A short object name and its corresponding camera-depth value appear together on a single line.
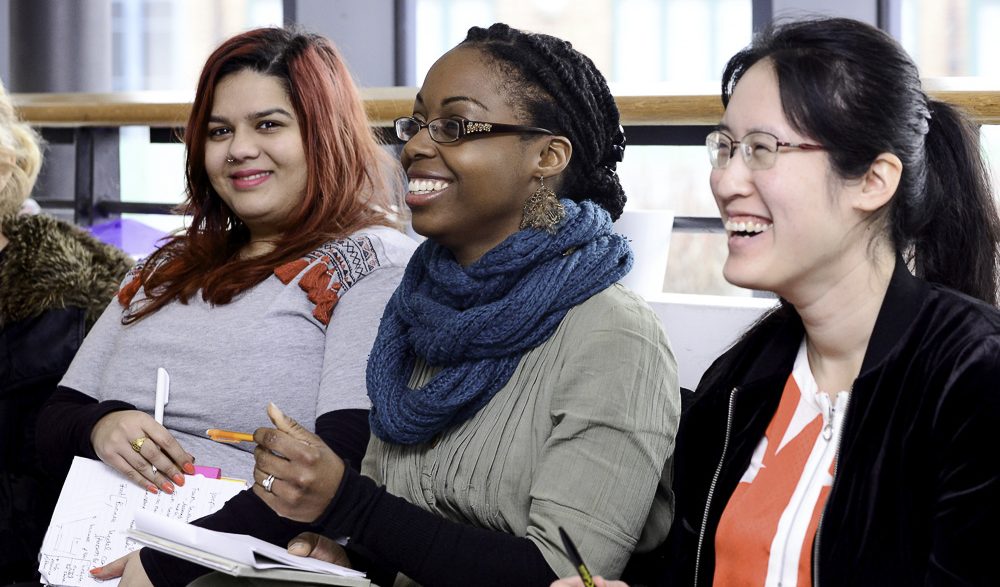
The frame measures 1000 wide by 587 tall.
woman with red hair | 2.27
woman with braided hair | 1.96
